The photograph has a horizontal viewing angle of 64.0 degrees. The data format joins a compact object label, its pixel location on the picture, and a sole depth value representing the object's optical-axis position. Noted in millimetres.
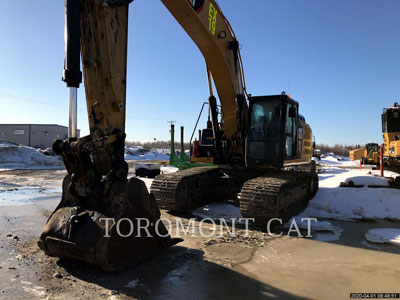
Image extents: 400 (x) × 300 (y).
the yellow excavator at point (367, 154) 18802
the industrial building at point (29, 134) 58156
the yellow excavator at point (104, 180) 3422
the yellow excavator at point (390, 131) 10998
